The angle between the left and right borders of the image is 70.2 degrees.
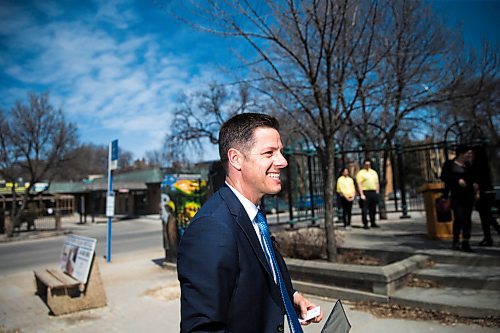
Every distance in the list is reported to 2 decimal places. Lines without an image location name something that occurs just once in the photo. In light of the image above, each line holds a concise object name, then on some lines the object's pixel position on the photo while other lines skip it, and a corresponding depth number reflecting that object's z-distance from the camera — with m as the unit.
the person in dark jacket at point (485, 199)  6.13
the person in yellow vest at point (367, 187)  9.59
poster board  5.70
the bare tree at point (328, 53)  5.64
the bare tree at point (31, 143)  18.59
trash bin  7.21
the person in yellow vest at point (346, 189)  9.72
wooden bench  5.45
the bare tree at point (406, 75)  8.64
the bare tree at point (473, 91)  9.70
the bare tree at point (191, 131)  30.12
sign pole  10.20
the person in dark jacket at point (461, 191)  5.84
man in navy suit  1.37
